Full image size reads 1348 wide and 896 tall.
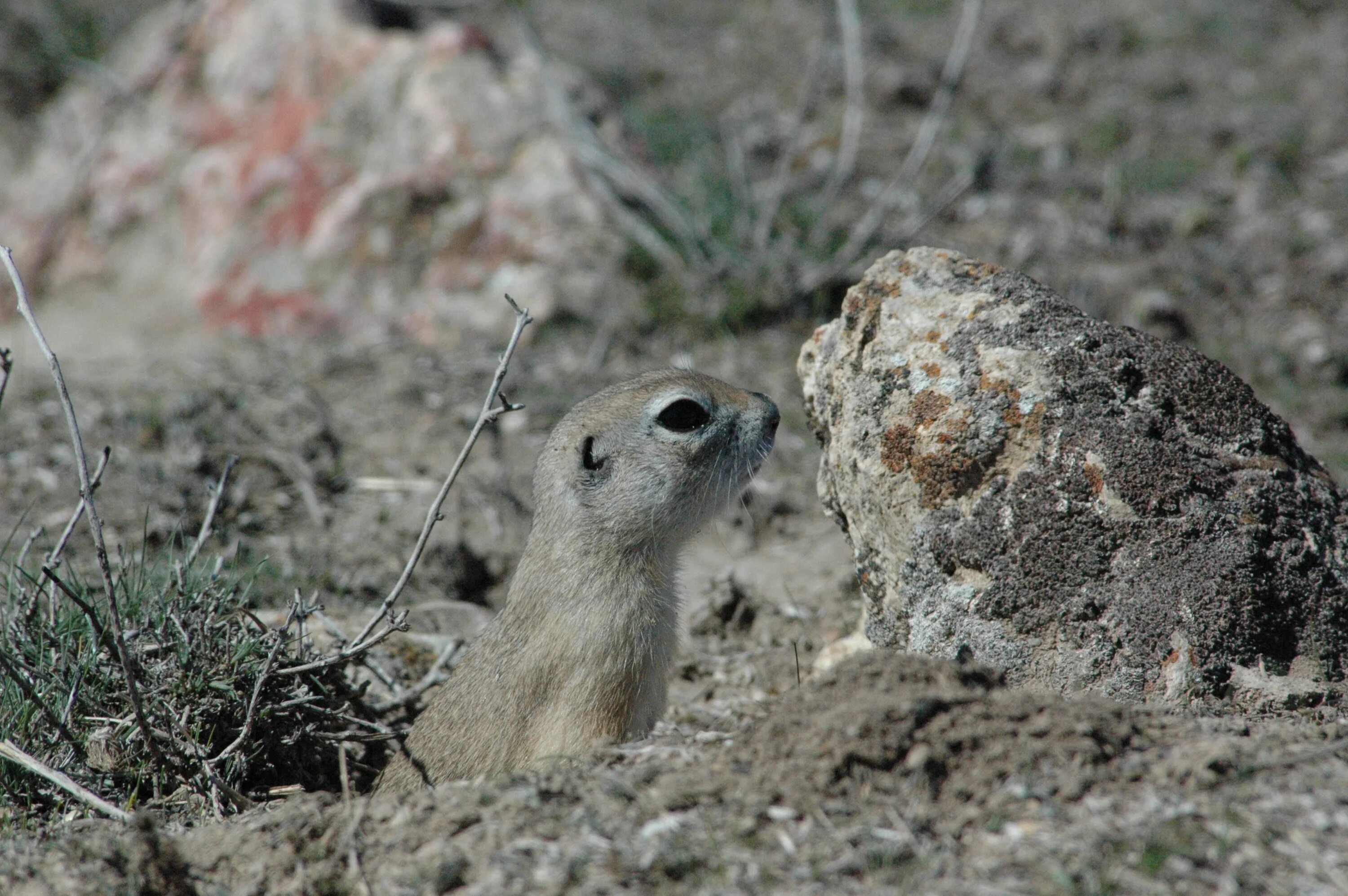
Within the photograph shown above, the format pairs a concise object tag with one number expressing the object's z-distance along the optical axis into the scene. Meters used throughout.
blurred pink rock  17.02
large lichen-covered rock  6.73
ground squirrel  8.38
